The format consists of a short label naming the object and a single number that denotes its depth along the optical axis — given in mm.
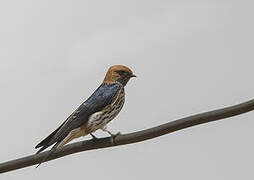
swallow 8906
